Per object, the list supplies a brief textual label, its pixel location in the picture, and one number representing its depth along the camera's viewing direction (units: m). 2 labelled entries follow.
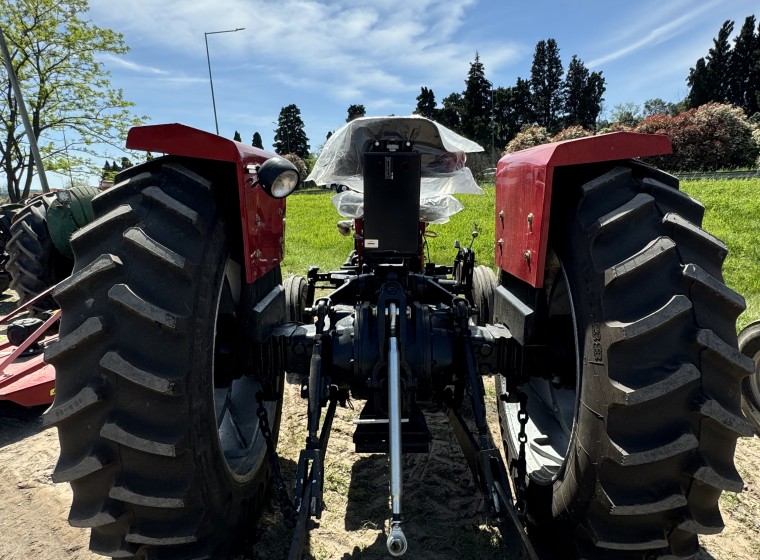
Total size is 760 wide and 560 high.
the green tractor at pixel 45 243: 6.11
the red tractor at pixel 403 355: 1.57
